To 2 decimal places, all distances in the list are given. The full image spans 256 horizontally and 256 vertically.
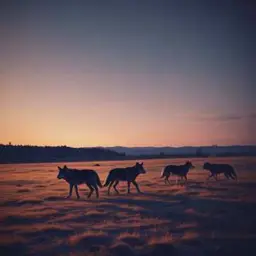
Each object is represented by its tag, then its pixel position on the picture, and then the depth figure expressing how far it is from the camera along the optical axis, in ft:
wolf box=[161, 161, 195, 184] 86.48
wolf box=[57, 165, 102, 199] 66.03
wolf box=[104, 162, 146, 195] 70.38
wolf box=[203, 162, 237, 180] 89.32
